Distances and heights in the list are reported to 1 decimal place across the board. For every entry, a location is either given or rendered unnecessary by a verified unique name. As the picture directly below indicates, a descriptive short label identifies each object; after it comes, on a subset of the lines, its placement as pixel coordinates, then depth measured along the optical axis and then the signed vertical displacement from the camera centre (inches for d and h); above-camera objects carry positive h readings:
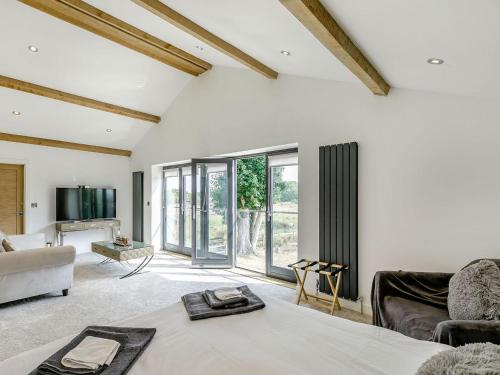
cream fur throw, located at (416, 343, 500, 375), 36.0 -22.2
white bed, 49.2 -29.4
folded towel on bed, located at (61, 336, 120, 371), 48.4 -28.1
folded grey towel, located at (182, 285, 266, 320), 68.8 -28.5
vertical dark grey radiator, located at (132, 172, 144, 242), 277.1 -13.8
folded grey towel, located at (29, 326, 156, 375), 47.0 -28.7
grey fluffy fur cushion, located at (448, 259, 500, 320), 74.0 -27.3
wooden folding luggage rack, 128.6 -38.3
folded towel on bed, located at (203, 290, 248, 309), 72.6 -27.7
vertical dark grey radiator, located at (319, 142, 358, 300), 135.0 -9.4
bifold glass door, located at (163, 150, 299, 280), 183.9 -15.2
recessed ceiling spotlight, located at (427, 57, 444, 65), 85.1 +38.0
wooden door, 224.8 -4.7
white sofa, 131.7 -38.1
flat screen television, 244.8 -10.2
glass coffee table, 176.1 -36.9
